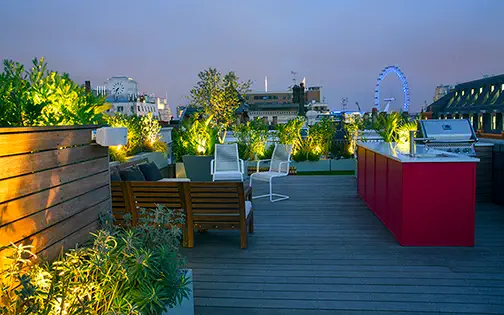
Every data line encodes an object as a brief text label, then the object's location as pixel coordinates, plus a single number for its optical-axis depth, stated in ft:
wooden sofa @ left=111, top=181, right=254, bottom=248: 14.32
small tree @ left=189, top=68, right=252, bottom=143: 46.34
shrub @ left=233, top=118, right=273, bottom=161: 35.37
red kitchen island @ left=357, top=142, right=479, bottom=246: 14.39
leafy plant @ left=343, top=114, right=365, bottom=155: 38.67
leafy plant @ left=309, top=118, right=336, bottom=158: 37.83
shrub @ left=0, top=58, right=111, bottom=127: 8.09
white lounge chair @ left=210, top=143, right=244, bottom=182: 26.68
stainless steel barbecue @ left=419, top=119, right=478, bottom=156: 19.89
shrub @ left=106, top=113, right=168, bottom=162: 29.22
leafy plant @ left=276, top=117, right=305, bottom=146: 36.52
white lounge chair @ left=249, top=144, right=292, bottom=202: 22.88
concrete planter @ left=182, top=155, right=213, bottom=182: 28.32
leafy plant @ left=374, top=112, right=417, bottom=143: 25.61
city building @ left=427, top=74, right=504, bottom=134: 101.71
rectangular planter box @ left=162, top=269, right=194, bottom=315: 8.45
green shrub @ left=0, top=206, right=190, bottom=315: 5.99
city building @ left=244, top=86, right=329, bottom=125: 200.06
